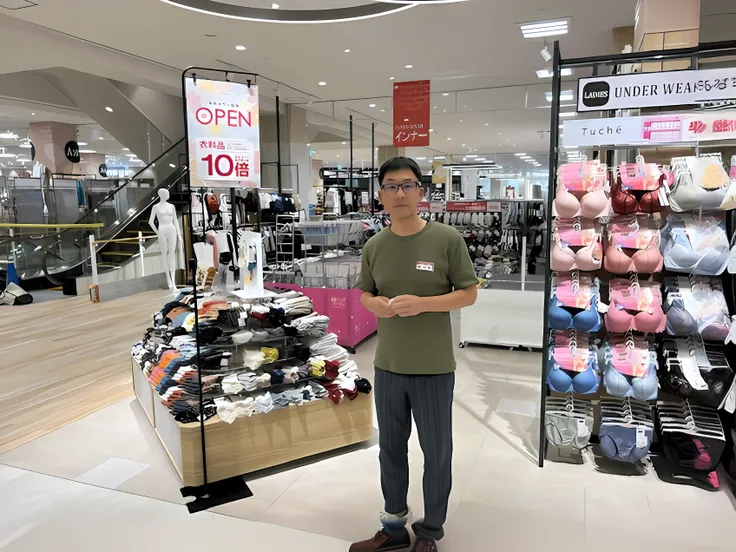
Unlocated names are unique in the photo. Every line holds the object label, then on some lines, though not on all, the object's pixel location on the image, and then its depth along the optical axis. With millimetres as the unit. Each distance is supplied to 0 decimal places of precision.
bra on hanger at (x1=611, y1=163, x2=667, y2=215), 2961
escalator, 10172
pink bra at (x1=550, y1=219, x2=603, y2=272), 3037
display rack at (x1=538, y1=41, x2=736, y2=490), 2871
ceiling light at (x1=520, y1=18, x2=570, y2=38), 6062
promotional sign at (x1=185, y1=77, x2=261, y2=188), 2830
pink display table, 5660
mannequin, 8344
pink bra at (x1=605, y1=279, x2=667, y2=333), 2998
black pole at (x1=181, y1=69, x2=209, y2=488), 2768
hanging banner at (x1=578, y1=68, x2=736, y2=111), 2721
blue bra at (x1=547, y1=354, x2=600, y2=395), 3090
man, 2121
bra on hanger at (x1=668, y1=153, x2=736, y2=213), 2838
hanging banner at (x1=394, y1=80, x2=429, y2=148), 7773
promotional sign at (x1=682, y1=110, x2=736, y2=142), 2787
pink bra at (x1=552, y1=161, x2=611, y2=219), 2988
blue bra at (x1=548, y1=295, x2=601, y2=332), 3082
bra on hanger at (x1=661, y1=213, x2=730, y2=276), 2912
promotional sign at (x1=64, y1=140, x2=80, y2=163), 15202
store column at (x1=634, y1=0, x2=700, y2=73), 4012
